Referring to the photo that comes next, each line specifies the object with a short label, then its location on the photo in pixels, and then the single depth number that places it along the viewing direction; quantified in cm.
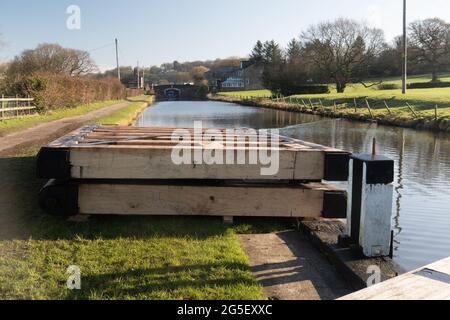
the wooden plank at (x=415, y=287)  314
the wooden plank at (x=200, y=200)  558
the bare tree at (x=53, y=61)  4653
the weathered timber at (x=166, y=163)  552
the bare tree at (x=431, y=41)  6156
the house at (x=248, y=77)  11594
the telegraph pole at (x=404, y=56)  3761
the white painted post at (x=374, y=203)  452
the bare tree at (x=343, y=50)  6072
